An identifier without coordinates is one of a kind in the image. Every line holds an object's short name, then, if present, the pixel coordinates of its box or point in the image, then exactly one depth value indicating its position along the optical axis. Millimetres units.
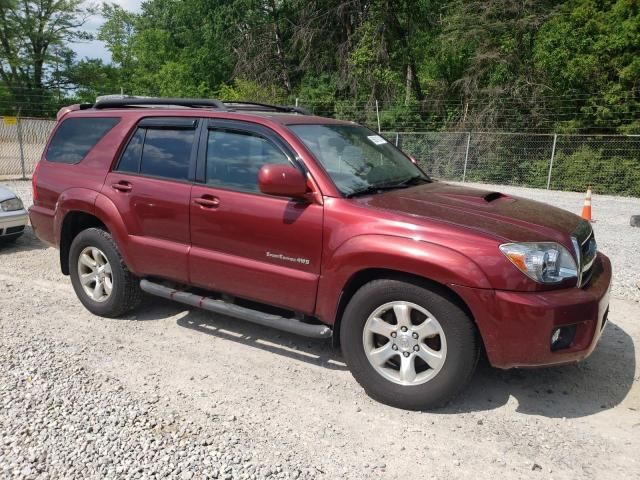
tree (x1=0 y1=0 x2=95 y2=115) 37438
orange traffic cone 10001
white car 7119
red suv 3139
